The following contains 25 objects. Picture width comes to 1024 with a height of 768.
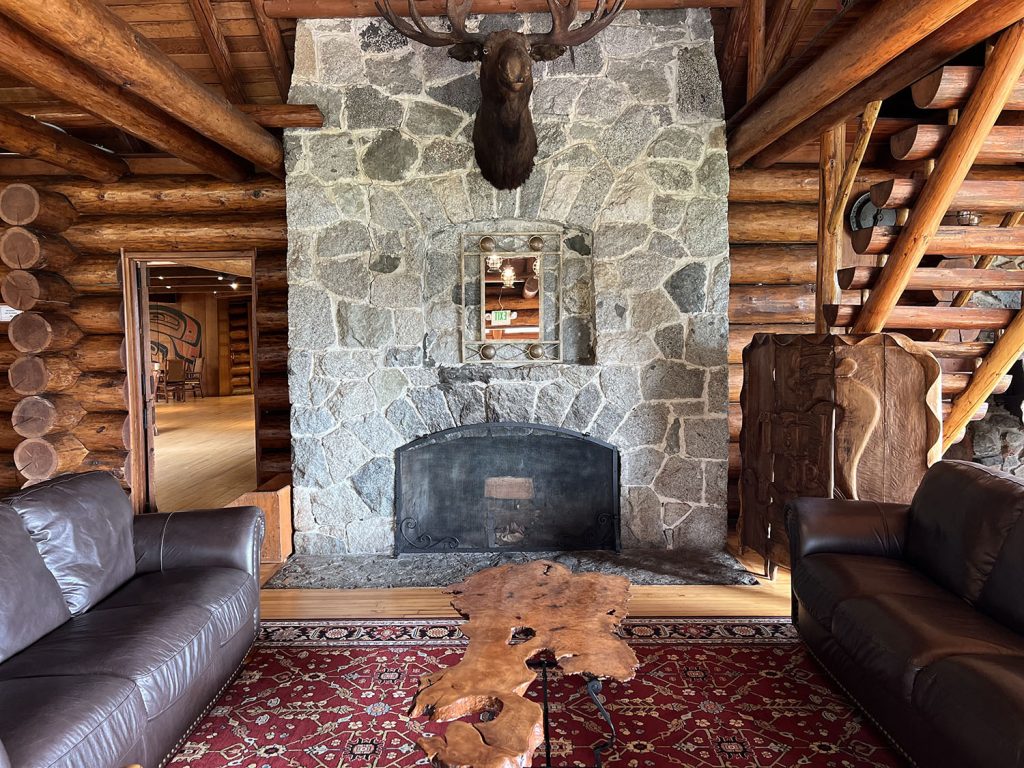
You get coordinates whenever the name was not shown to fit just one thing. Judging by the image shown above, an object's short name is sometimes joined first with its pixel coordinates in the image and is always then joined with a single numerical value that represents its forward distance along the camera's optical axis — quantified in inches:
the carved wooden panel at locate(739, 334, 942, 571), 121.3
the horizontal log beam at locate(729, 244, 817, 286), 177.6
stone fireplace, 153.5
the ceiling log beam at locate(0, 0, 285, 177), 84.6
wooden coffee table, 58.2
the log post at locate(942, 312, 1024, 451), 126.3
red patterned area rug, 82.3
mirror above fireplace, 160.1
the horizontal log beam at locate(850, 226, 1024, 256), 117.5
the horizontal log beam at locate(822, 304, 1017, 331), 125.6
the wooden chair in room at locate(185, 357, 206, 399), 622.3
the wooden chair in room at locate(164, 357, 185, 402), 593.6
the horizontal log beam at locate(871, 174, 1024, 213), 115.2
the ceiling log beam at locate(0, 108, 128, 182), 148.5
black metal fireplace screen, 159.5
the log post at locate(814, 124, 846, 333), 142.1
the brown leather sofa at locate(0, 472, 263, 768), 63.8
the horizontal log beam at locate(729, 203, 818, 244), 175.8
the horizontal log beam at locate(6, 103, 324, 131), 148.2
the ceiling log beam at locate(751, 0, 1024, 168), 88.7
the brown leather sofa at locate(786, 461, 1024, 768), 65.5
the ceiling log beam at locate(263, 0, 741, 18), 148.1
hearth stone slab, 141.9
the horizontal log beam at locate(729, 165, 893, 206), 174.2
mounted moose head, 116.3
